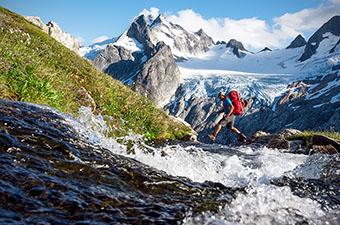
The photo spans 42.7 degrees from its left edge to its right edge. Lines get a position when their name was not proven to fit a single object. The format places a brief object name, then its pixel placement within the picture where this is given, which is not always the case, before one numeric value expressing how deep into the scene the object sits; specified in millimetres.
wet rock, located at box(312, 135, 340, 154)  21062
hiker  25484
